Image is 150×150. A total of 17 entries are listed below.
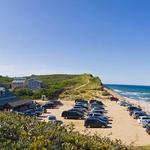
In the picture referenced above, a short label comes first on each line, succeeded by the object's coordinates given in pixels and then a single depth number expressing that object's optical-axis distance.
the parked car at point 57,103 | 36.57
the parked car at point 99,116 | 23.20
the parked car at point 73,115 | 25.82
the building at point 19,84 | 55.48
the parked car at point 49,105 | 33.88
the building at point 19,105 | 27.16
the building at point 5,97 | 27.01
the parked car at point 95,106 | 33.96
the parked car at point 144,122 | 23.43
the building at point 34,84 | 55.28
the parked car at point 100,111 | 28.88
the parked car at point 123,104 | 39.08
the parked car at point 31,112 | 24.75
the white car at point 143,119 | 24.30
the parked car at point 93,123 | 21.46
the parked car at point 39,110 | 26.50
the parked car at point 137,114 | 28.01
